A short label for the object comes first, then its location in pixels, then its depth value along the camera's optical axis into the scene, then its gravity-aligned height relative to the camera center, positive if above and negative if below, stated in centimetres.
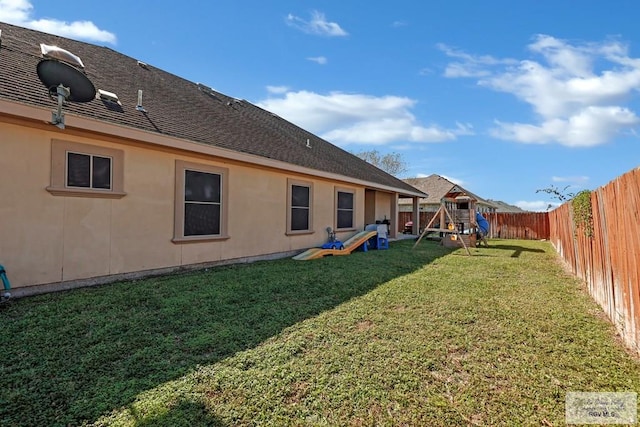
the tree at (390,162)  3903 +805
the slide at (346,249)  971 -58
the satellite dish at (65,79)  499 +234
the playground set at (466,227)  1426 +13
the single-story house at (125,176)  500 +113
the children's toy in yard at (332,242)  1098 -38
